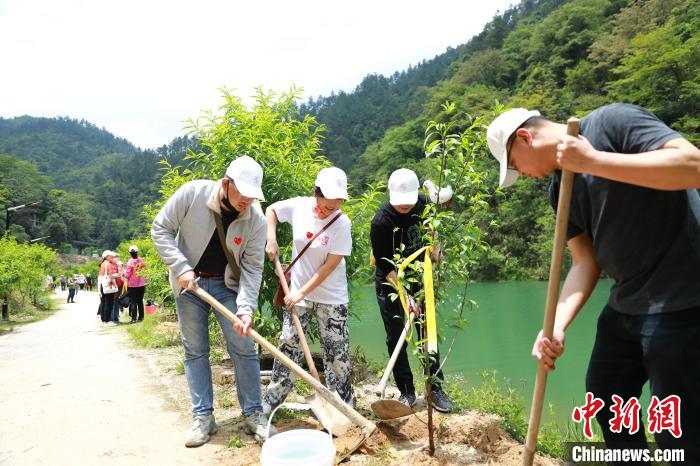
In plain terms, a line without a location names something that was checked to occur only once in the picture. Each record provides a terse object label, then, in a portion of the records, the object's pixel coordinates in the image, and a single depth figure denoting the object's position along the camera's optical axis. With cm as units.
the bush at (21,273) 1344
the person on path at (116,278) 1193
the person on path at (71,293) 2361
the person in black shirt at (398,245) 392
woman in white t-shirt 380
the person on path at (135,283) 1093
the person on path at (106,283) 1177
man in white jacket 358
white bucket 246
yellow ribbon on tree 321
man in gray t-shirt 171
